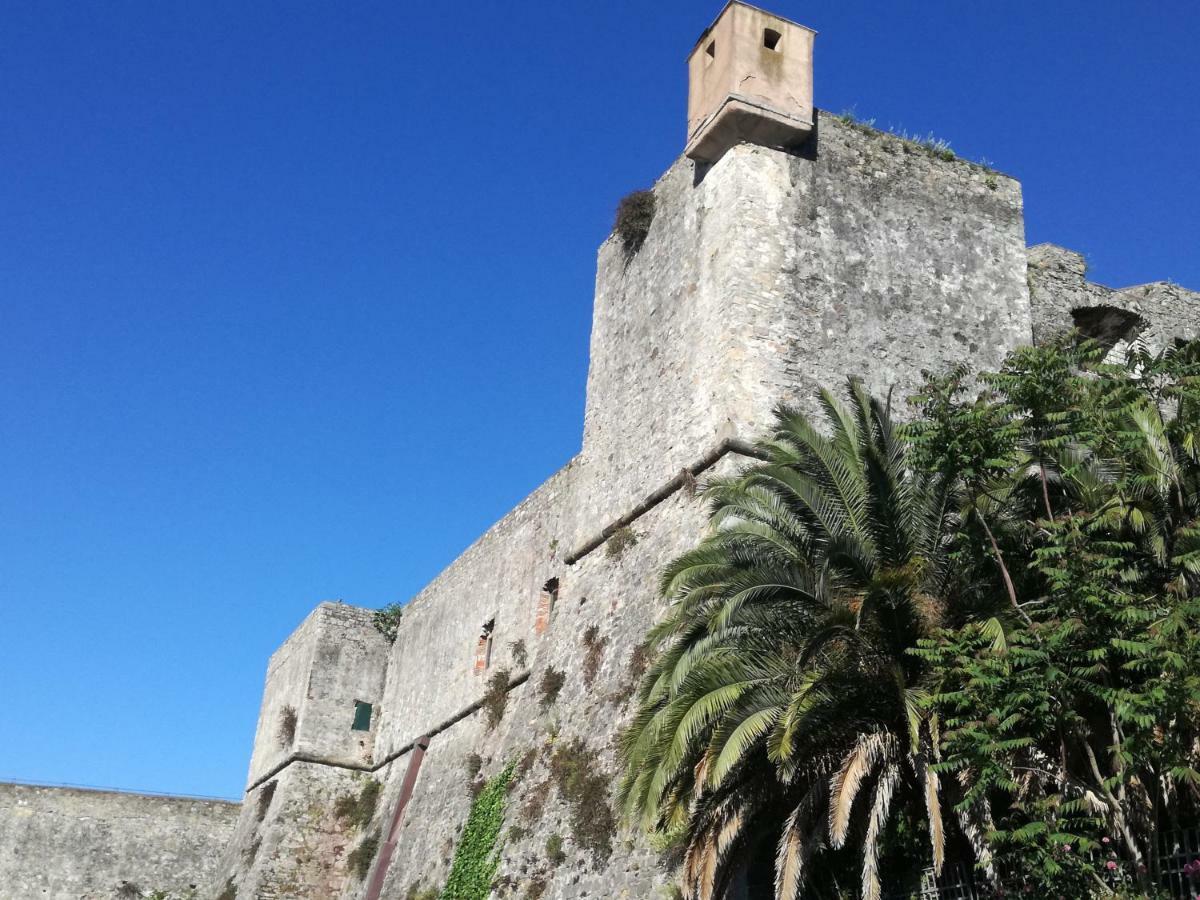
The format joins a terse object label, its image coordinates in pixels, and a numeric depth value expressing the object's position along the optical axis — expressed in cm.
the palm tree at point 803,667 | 925
